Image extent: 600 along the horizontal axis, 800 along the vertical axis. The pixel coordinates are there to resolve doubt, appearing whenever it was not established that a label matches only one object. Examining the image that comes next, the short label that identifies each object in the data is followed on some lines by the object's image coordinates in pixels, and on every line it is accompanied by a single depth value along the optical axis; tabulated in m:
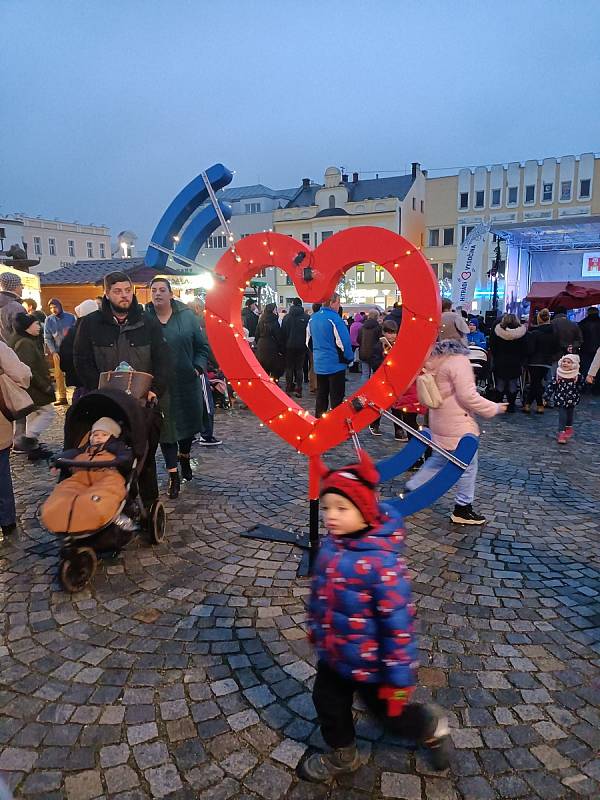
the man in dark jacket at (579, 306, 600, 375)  11.24
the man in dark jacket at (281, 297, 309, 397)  10.96
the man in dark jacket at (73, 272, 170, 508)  4.57
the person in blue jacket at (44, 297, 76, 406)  9.93
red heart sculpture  3.82
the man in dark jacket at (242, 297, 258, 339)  12.08
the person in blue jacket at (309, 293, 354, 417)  7.29
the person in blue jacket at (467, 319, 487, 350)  11.40
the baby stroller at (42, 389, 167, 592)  3.62
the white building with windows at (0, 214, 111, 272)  59.62
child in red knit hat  1.96
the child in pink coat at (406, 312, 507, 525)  4.46
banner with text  16.88
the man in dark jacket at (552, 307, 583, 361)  8.94
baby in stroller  3.59
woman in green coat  5.44
